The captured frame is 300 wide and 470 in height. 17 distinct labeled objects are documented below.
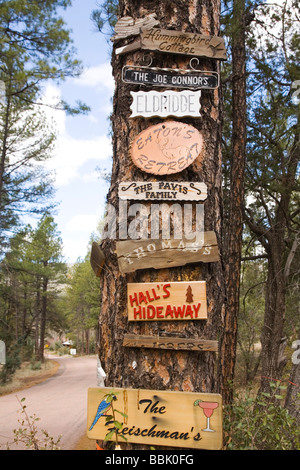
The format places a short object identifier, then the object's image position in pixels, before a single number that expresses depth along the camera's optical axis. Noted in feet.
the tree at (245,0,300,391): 29.86
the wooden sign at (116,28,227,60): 8.26
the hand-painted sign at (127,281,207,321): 7.44
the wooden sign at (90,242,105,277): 8.25
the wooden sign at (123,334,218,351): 7.34
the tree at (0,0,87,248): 24.47
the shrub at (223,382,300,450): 7.51
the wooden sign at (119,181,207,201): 7.91
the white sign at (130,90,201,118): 8.16
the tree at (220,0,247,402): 23.04
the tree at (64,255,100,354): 101.19
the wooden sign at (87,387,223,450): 7.07
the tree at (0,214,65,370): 81.30
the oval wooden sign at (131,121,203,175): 7.99
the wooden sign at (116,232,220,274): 7.63
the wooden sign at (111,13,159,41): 8.46
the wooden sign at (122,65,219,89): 8.31
